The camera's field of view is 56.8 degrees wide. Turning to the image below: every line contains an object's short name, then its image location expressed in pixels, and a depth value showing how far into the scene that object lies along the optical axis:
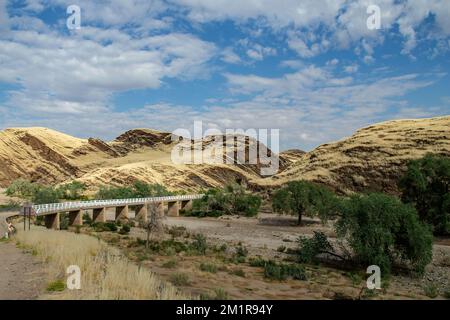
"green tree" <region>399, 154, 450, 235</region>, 37.70
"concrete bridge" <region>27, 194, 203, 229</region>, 38.23
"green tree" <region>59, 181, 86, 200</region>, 78.11
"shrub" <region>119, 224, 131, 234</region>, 36.14
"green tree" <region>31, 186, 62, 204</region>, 56.49
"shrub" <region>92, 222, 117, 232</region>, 38.12
